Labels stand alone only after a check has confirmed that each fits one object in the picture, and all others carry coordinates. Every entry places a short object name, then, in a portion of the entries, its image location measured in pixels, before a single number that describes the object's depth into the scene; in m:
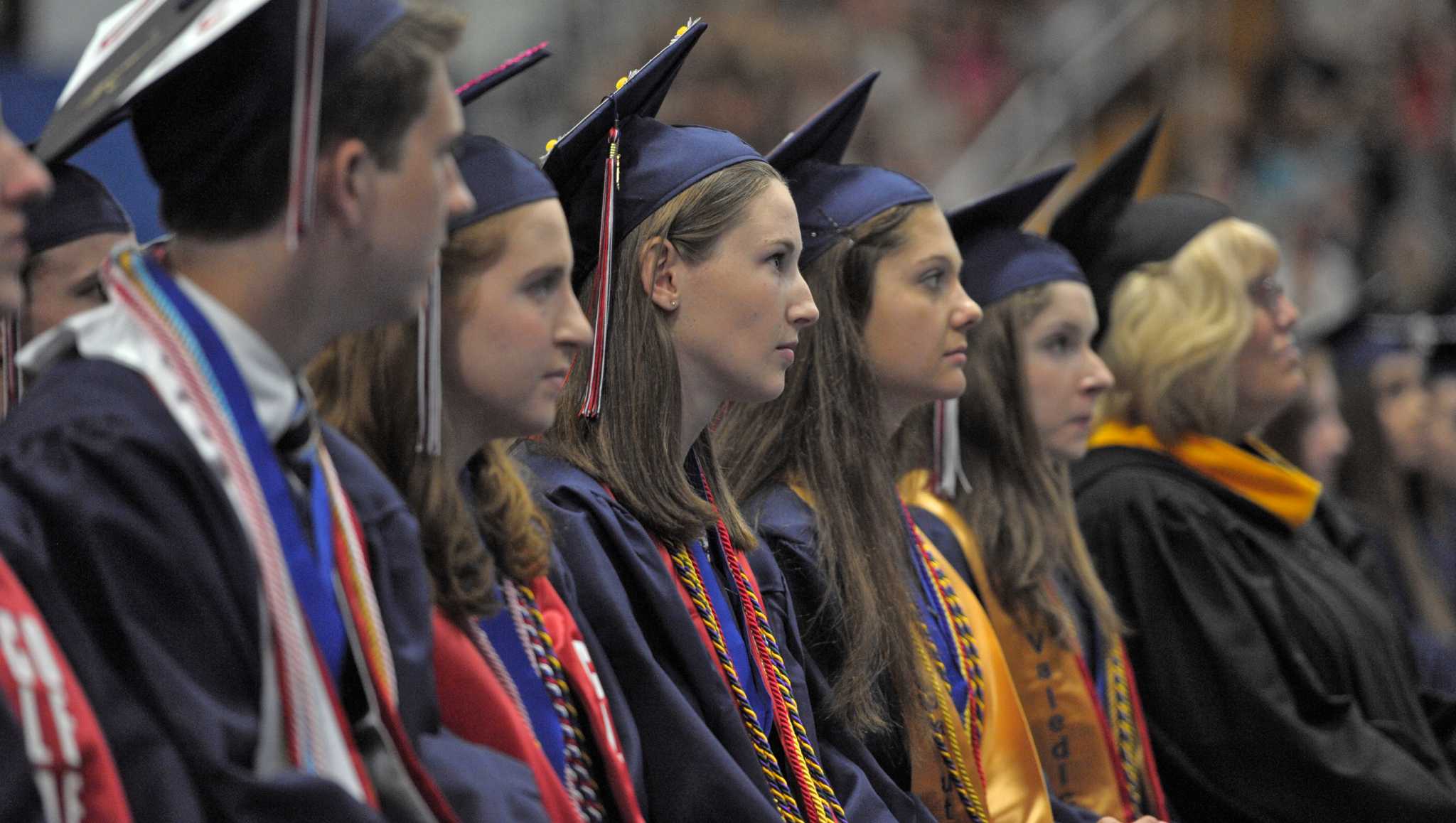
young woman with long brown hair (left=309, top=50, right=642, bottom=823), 4.06
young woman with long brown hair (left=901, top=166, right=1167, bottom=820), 7.07
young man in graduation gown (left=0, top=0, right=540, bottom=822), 3.14
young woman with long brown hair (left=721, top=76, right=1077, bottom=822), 6.05
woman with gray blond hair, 7.64
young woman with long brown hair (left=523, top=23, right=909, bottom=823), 5.03
